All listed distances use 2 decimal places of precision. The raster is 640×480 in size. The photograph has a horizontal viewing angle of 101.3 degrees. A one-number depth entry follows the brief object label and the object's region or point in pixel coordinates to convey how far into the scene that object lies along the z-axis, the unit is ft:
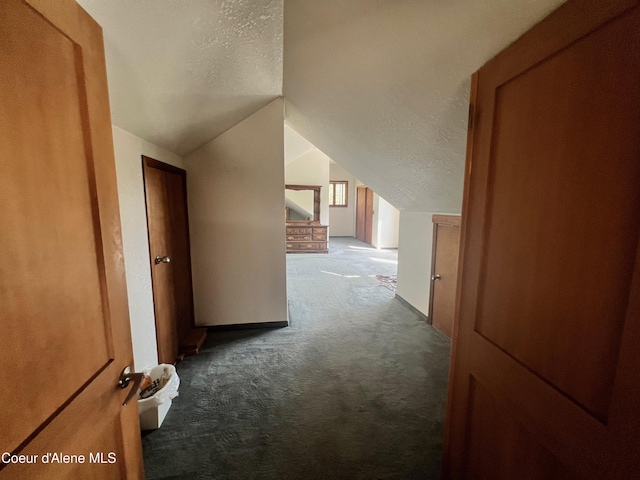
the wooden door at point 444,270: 8.61
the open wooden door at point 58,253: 1.65
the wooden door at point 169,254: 6.31
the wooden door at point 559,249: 1.83
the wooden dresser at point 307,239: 24.03
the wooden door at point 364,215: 29.53
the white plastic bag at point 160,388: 5.06
